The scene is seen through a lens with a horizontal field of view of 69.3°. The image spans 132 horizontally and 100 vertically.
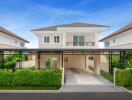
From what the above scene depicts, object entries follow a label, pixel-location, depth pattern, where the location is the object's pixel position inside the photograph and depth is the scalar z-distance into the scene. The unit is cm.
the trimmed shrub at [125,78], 871
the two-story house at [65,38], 1381
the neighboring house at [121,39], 1267
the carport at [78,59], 1050
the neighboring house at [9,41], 1412
